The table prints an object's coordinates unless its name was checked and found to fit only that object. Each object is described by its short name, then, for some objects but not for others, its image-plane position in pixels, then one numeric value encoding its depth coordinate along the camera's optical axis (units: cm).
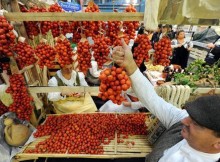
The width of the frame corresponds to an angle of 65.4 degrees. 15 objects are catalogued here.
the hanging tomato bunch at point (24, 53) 175
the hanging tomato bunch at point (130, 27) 181
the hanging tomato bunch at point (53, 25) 167
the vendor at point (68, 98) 282
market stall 151
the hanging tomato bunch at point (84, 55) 176
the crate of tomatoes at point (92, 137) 198
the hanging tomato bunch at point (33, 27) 180
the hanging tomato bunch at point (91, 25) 168
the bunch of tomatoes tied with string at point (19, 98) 196
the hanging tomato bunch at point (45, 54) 182
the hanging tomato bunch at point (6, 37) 151
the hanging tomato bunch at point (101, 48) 171
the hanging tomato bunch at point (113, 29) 175
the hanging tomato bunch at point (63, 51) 178
